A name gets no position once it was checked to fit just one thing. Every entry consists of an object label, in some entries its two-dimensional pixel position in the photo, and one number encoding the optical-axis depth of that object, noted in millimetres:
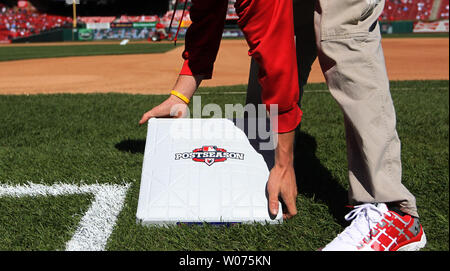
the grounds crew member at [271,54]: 1033
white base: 1305
